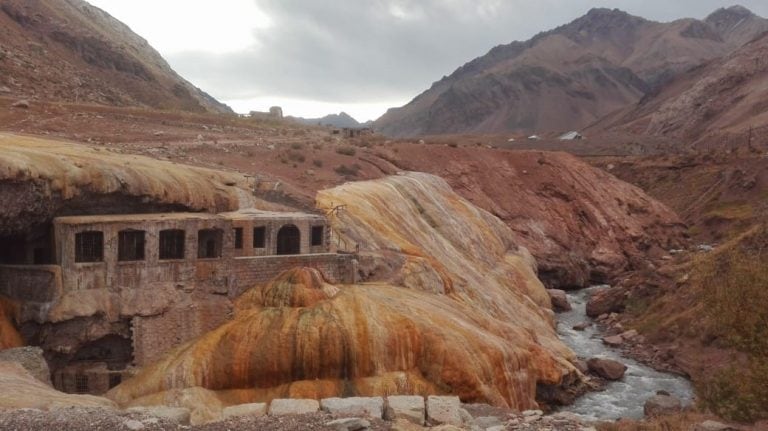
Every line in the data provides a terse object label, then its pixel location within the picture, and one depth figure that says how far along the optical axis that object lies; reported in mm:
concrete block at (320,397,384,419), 16844
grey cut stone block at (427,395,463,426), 17031
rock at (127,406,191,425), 15134
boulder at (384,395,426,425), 16797
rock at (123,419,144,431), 13894
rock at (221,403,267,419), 17281
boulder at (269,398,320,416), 17000
